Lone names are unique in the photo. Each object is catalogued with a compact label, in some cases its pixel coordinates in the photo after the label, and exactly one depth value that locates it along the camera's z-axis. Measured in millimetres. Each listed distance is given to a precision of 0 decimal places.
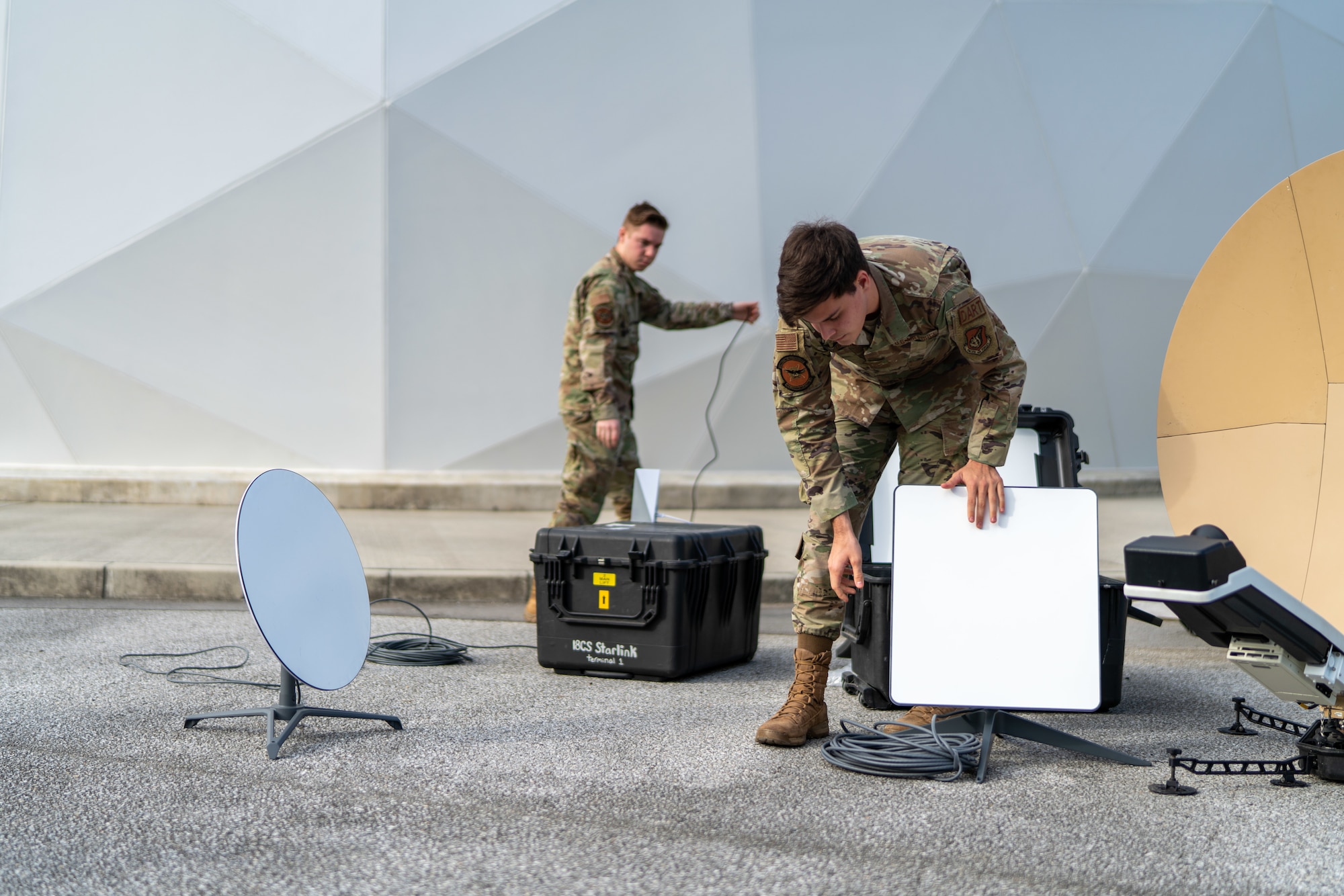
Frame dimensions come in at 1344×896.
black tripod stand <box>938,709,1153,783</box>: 3500
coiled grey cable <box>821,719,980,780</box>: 3393
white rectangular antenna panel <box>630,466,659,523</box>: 5551
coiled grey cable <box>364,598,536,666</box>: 4949
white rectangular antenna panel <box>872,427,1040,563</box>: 5031
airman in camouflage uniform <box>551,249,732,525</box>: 5926
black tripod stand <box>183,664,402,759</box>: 3658
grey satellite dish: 3365
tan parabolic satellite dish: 4184
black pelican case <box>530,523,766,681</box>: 4730
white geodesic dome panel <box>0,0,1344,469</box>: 9969
